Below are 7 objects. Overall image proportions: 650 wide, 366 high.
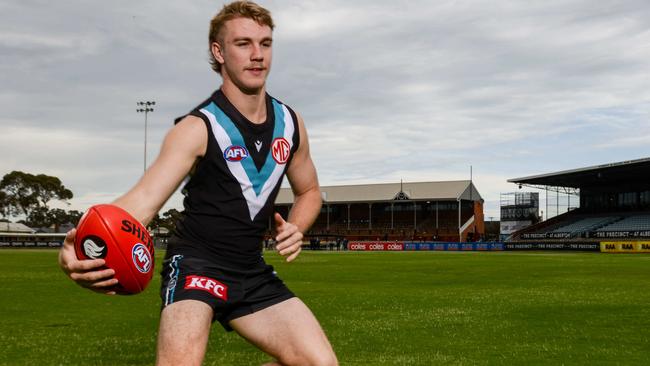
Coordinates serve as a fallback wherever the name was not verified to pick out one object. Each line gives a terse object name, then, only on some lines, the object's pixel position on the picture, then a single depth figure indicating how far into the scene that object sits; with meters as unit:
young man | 4.19
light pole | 82.88
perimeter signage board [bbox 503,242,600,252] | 64.88
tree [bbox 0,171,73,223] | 117.69
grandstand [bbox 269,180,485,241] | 100.44
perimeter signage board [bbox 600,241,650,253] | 61.06
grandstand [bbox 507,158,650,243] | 70.38
